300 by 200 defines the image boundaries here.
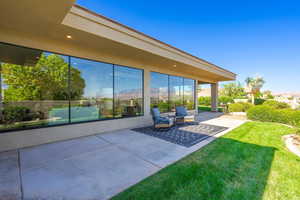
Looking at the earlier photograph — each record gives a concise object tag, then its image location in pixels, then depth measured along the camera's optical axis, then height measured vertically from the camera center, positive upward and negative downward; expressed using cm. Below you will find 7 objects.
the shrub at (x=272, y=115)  720 -97
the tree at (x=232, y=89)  3606 +310
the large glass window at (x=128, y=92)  639 +44
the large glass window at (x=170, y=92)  806 +59
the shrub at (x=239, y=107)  1175 -70
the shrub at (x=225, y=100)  2218 -7
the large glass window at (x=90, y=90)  525 +45
